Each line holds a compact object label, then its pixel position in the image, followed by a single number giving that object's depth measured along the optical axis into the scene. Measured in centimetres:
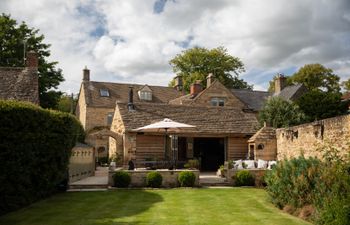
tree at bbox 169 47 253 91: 5203
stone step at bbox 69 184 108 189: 1661
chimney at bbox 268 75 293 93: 5143
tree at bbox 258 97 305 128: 2797
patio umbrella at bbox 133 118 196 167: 1820
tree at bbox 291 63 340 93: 4912
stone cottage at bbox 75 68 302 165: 2347
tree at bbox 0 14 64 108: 3005
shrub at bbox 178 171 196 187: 1686
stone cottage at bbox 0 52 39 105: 1766
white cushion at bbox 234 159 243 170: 1909
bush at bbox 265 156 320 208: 1095
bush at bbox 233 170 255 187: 1745
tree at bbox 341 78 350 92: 4784
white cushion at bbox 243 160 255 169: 1949
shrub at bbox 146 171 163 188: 1667
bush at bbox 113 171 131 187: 1645
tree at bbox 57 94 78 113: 5717
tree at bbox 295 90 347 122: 2898
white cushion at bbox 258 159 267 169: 1902
